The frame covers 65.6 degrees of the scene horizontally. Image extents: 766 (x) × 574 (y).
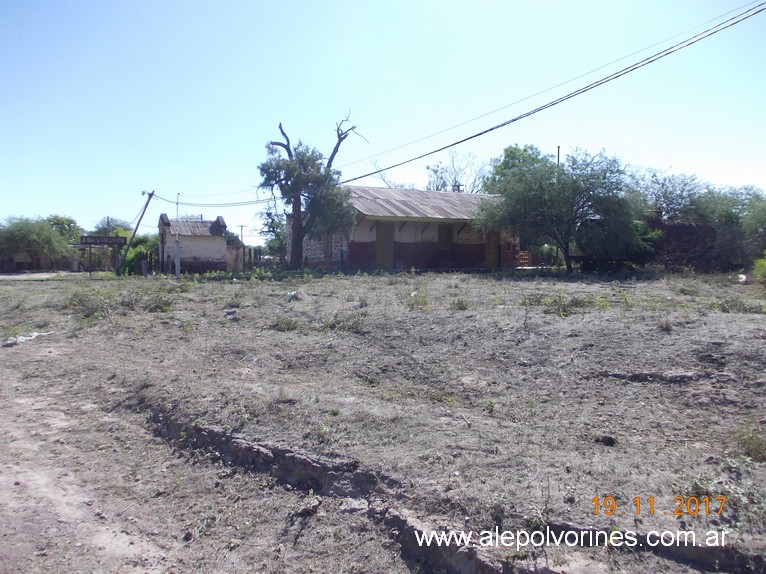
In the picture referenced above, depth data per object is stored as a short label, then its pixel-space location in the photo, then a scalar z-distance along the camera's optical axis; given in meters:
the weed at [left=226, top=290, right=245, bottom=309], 13.71
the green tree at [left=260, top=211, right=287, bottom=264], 46.16
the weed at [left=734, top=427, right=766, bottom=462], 4.66
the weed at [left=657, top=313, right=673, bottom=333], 8.09
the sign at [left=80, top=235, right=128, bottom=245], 31.98
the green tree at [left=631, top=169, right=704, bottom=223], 37.97
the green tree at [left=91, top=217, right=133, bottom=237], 73.05
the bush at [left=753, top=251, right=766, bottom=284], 17.25
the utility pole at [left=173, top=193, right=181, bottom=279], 29.80
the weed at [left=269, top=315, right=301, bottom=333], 11.08
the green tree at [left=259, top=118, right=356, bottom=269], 28.25
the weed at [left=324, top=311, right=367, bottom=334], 10.42
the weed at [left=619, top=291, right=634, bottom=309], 10.86
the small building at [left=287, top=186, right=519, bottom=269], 30.19
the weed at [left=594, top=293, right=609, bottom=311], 10.90
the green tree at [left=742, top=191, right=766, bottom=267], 25.03
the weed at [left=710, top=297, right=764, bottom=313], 10.22
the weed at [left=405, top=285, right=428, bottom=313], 11.78
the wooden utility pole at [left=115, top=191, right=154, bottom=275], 34.91
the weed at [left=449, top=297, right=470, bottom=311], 11.38
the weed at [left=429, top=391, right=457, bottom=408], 6.72
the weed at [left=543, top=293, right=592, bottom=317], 10.32
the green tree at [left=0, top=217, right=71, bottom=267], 49.62
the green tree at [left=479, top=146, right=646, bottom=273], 25.08
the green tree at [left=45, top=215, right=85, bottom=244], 68.69
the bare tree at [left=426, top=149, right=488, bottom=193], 62.06
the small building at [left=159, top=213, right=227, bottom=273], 35.12
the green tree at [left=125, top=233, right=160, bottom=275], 38.56
